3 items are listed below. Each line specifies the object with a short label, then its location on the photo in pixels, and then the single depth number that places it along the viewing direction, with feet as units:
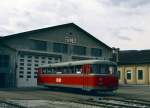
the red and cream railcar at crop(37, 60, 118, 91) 81.56
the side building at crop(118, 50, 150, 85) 165.37
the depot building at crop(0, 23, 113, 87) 121.08
